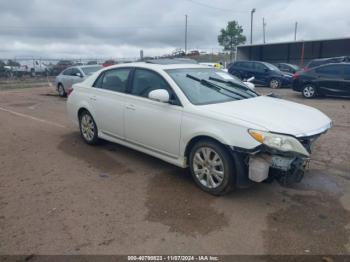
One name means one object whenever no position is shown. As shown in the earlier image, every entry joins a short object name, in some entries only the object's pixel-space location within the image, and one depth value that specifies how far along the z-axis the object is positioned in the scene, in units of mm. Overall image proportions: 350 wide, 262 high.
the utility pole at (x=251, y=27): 49678
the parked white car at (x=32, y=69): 30542
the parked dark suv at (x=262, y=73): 17594
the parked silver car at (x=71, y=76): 13625
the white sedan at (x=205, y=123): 3822
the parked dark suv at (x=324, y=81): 12898
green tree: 53250
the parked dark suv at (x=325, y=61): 18477
